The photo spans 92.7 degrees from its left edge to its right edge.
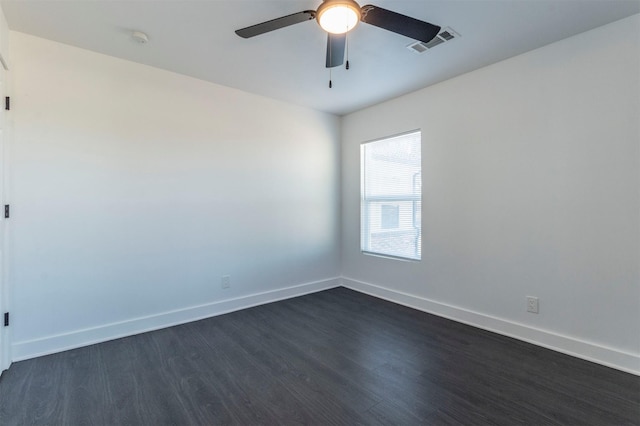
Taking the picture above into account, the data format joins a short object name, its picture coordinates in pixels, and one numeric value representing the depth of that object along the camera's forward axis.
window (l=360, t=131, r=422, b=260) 3.68
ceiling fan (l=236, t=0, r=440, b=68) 1.66
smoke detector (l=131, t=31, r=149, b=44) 2.39
